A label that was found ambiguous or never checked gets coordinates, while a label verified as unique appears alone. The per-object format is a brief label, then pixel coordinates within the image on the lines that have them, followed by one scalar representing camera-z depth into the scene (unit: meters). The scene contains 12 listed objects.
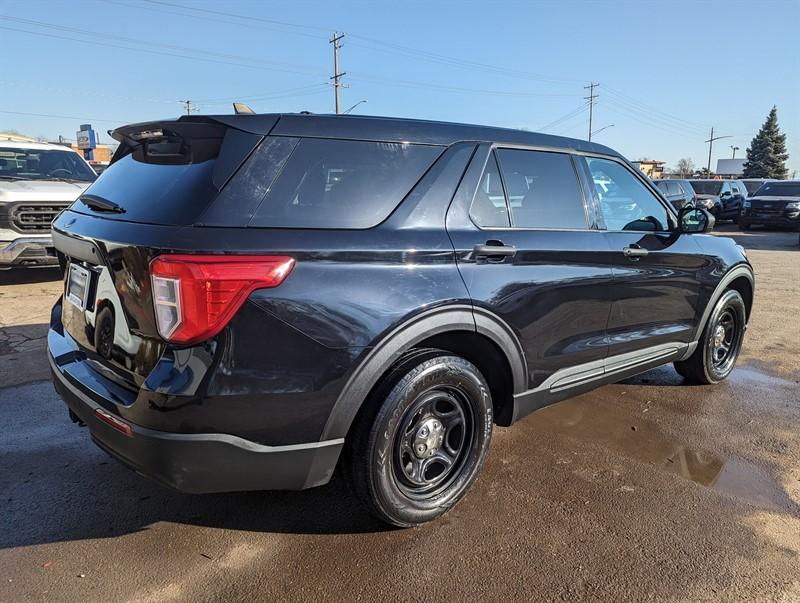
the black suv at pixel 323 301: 2.08
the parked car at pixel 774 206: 19.86
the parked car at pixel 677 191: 17.78
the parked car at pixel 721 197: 24.00
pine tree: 69.31
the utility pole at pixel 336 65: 43.94
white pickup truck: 7.22
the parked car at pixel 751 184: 33.25
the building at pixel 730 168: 78.69
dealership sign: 58.14
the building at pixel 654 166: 69.50
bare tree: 98.00
